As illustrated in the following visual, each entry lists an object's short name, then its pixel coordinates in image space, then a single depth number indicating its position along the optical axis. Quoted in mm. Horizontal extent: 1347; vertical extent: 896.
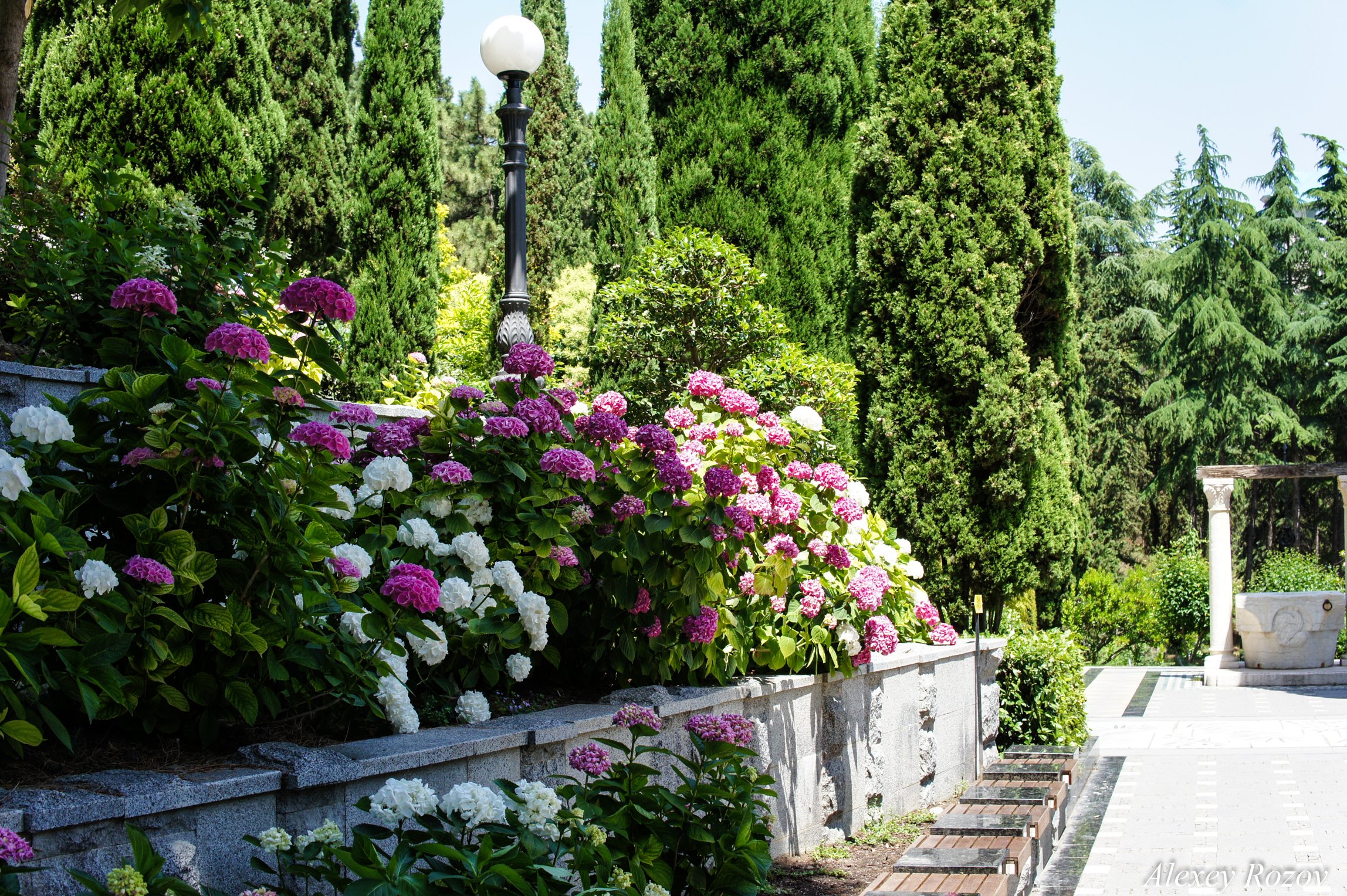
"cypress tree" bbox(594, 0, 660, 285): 9797
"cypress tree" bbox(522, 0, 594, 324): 17859
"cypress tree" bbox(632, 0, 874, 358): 10344
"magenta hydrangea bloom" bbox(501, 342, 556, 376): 3357
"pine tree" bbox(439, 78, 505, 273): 26531
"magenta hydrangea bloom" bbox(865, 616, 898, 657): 4633
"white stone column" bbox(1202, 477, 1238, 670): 14297
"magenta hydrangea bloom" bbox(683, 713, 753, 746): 2676
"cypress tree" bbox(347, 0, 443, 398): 11648
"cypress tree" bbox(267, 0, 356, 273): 12133
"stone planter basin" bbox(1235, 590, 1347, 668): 14281
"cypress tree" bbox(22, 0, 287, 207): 5852
